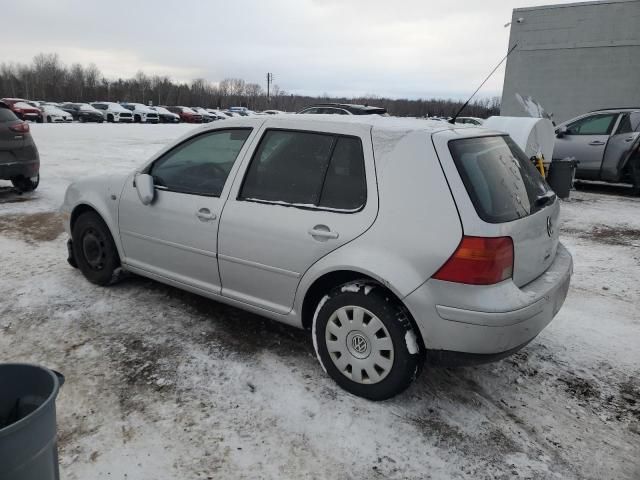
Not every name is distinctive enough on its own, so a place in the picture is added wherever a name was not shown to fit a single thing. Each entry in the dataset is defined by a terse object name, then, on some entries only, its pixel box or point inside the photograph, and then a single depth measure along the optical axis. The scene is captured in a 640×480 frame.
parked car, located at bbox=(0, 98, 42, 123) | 29.60
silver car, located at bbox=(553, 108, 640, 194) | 9.68
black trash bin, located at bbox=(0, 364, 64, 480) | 1.40
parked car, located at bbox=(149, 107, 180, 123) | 38.02
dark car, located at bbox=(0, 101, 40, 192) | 7.32
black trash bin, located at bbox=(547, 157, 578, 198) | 8.76
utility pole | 90.45
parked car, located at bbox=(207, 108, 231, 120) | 43.06
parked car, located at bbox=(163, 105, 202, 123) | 41.31
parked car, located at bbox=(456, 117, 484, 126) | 23.49
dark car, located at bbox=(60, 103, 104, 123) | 33.56
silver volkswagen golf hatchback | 2.42
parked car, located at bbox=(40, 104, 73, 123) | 31.08
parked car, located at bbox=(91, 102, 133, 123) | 35.72
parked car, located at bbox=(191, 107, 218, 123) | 42.92
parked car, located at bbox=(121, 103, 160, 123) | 36.62
